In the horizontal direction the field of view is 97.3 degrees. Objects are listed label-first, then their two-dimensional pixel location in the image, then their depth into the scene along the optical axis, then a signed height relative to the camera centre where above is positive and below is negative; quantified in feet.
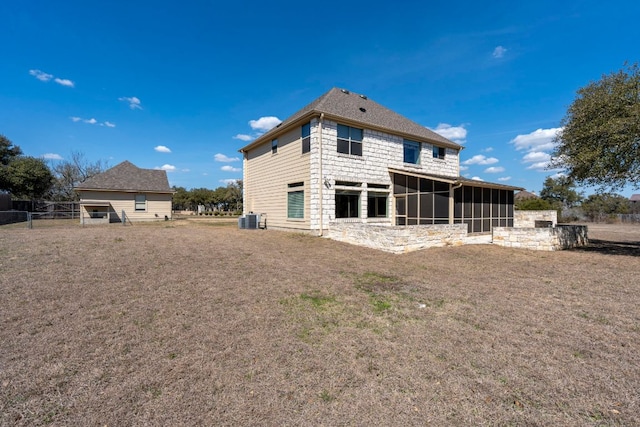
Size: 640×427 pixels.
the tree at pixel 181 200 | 202.22 +8.88
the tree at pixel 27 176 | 96.68 +12.77
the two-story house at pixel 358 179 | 43.27 +5.63
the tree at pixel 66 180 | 136.15 +15.81
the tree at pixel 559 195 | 128.81 +8.40
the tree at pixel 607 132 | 30.32 +8.98
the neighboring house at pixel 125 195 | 74.00 +4.74
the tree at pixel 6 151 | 102.27 +22.62
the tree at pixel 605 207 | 105.81 +2.05
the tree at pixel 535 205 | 85.41 +2.26
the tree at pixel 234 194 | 190.80 +12.42
